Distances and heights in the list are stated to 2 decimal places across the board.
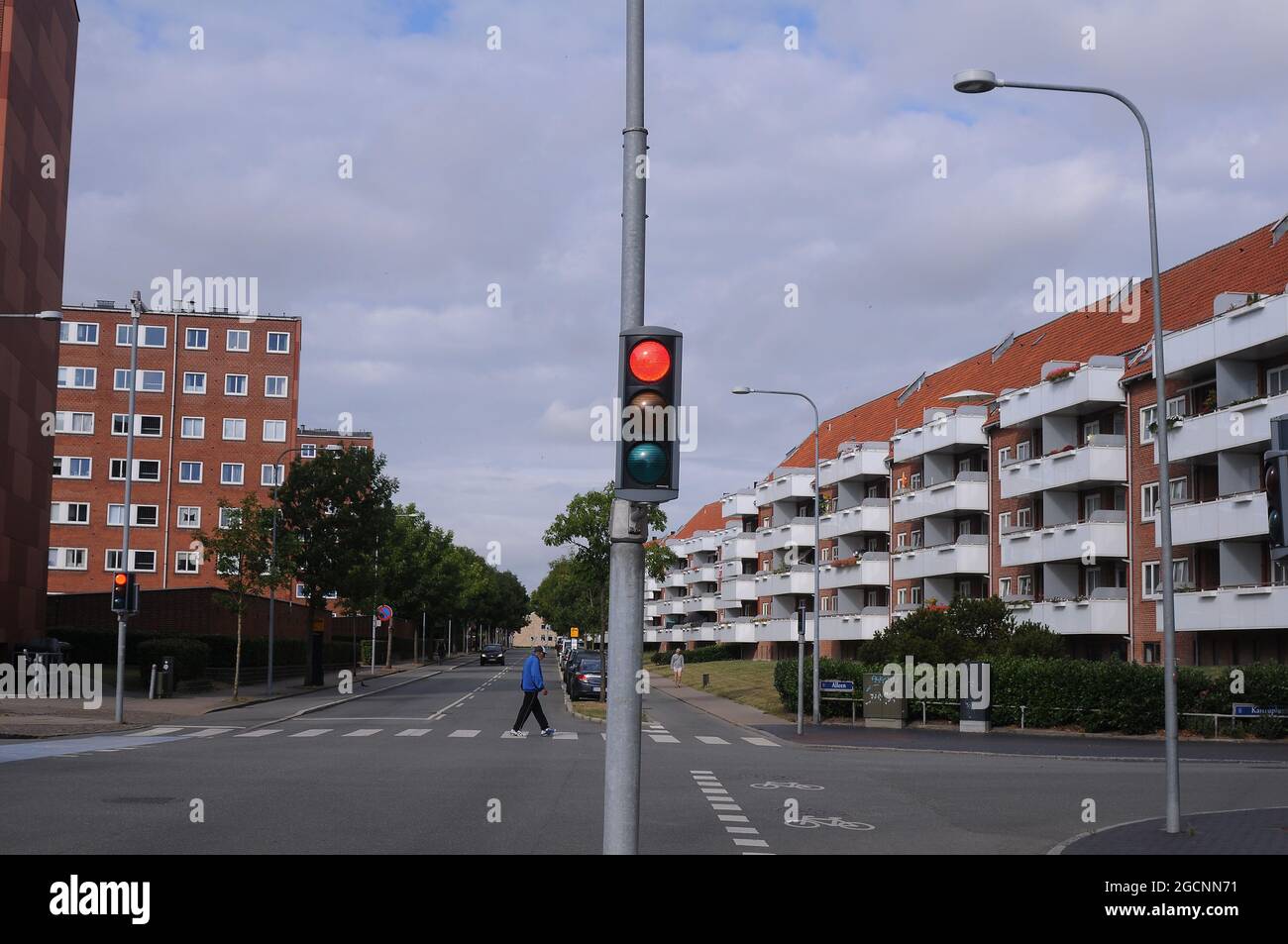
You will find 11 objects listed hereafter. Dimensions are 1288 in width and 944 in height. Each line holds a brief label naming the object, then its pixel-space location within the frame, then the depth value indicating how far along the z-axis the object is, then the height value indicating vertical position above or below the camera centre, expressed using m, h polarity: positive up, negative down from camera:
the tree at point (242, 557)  42.72 +1.47
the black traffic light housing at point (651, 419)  7.48 +1.03
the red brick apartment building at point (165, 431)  87.88 +11.45
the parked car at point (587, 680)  44.34 -2.40
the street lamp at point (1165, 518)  14.20 +1.00
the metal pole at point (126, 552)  30.52 +1.23
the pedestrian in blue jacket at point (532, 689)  27.94 -1.72
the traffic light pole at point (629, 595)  7.42 +0.07
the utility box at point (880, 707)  34.72 -2.52
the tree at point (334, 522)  52.34 +3.22
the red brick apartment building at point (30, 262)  42.88 +11.39
